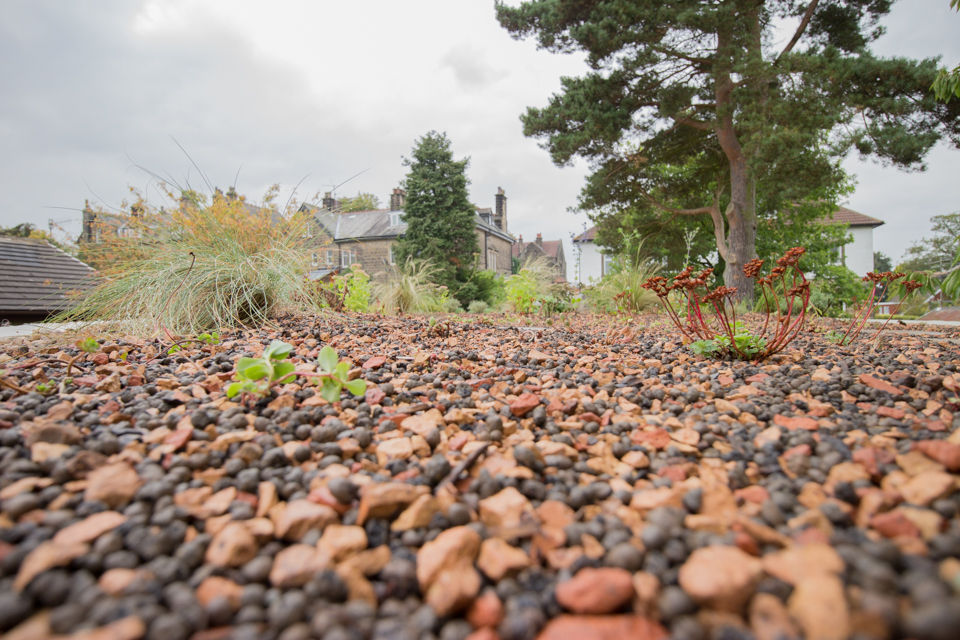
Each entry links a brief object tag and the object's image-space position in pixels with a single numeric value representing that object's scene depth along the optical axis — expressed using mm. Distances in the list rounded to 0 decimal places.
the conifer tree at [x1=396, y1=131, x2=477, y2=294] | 14358
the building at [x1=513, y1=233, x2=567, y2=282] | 34125
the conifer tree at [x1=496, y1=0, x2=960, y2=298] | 5797
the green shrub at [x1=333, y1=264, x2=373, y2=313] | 4301
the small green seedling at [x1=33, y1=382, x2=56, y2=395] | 1223
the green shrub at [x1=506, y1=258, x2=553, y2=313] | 5375
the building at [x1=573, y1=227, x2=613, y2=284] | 21558
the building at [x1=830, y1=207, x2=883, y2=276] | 20281
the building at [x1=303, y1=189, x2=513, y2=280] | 22578
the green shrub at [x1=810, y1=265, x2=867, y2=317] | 8812
